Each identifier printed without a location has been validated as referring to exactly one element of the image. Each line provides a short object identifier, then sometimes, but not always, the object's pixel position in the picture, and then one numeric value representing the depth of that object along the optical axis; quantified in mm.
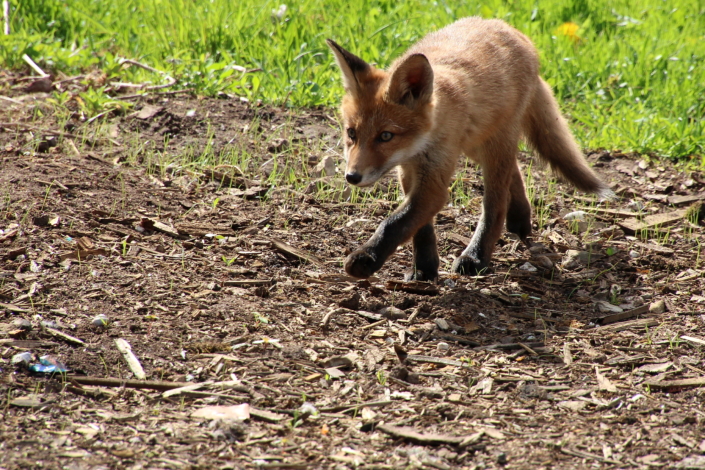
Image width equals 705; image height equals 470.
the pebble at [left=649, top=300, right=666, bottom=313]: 8500
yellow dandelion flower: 15867
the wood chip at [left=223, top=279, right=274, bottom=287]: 8281
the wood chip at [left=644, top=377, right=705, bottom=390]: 6758
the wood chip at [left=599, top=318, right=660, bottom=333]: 8109
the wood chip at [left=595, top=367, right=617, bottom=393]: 6712
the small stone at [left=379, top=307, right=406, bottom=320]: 8073
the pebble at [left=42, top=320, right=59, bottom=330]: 6773
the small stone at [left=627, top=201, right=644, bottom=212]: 11414
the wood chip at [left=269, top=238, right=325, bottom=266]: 9203
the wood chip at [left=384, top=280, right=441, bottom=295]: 8758
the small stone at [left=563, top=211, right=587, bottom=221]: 11156
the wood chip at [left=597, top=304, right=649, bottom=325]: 8359
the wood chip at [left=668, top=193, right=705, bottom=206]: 11531
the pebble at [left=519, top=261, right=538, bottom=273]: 9758
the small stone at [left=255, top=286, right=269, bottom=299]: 8117
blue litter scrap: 6133
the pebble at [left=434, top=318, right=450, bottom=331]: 7930
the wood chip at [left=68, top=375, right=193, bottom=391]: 6133
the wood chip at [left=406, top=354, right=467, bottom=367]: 7137
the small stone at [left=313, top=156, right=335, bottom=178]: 11437
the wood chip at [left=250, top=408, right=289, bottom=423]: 5863
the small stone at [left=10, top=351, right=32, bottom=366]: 6156
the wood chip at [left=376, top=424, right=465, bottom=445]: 5652
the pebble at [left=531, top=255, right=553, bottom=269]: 9852
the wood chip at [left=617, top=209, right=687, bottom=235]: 10781
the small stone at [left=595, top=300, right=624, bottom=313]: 8625
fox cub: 8523
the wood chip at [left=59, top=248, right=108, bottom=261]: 8164
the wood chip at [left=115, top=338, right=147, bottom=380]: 6312
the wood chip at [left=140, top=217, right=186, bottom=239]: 9281
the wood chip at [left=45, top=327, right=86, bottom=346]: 6621
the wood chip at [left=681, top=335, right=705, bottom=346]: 7670
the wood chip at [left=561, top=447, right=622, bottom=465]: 5512
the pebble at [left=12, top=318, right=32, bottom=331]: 6655
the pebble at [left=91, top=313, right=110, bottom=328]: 6918
